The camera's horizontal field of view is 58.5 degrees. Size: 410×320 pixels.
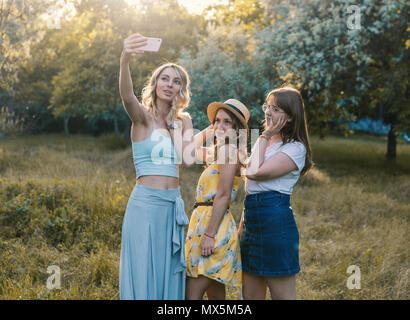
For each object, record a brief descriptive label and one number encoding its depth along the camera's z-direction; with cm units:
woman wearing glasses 240
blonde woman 246
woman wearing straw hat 244
